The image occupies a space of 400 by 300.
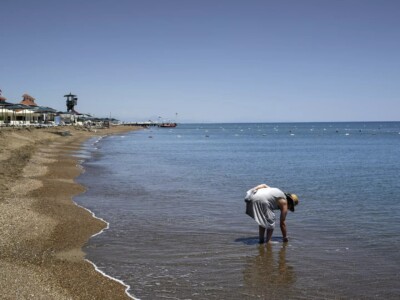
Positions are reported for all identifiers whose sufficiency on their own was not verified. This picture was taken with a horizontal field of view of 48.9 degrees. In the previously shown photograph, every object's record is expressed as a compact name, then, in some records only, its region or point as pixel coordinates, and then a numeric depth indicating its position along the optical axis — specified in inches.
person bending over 397.1
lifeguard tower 4887.3
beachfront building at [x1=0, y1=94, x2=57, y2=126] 2158.5
